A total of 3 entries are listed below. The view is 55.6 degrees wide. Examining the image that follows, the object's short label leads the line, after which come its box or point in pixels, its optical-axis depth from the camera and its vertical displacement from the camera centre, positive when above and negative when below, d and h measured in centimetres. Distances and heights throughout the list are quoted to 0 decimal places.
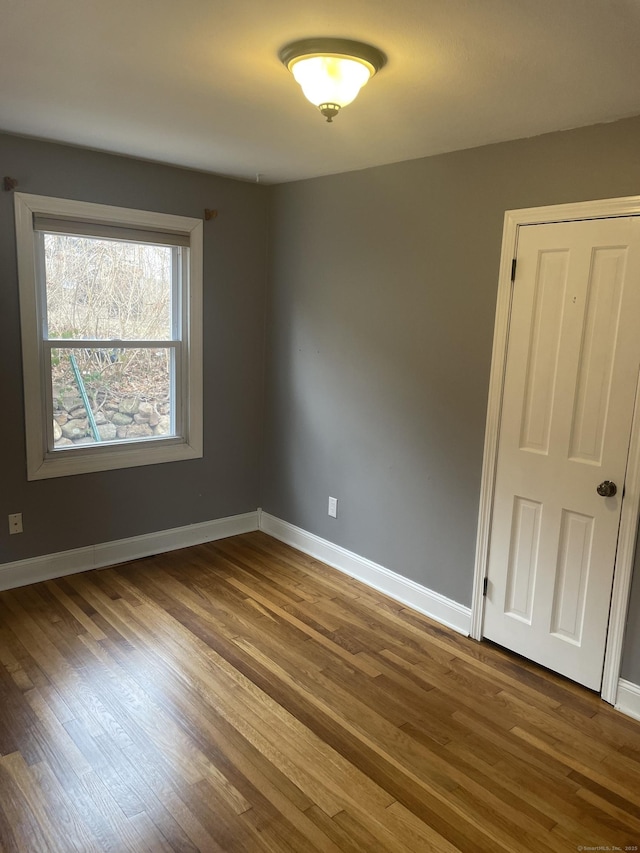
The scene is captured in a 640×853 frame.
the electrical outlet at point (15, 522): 338 -108
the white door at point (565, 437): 247 -39
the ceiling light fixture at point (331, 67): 186 +85
